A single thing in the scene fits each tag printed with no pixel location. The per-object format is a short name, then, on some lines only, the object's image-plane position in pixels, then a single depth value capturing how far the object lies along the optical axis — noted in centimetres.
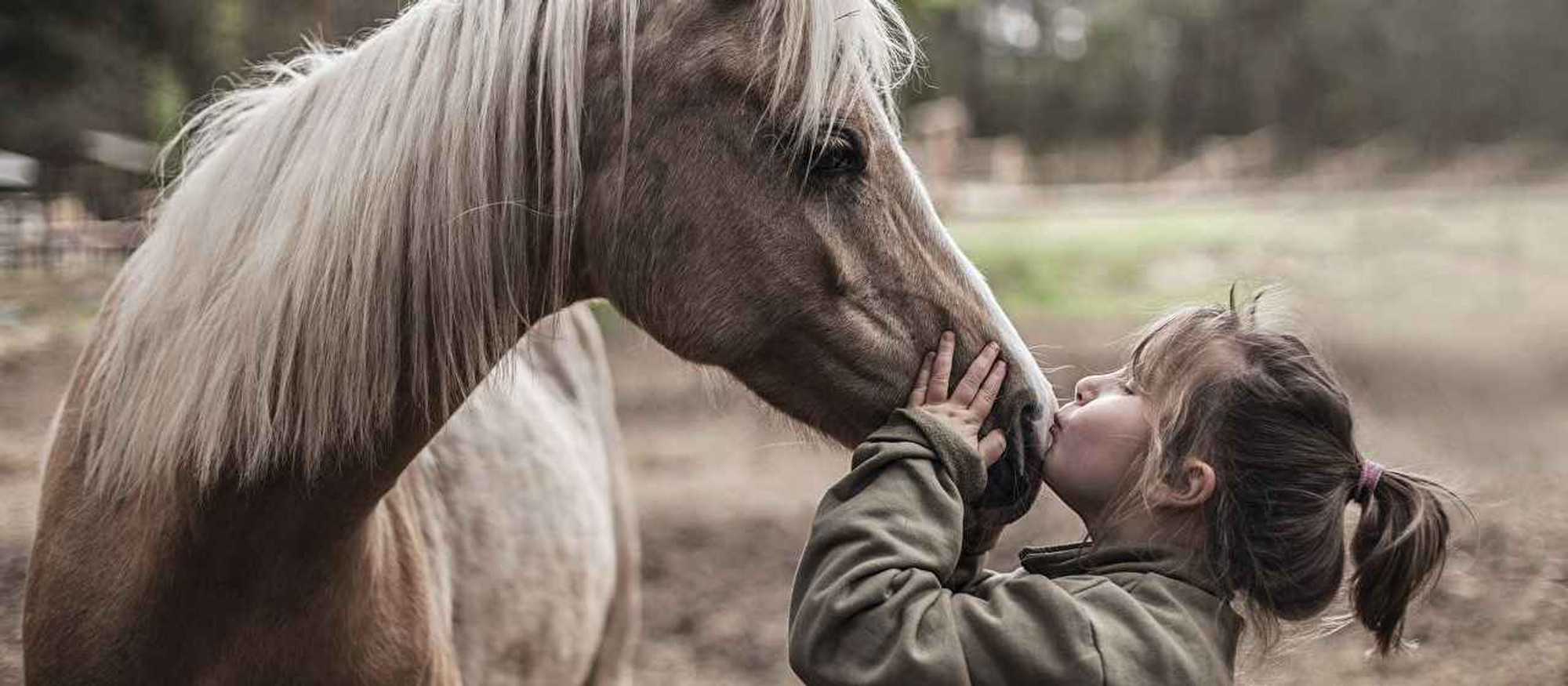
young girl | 156
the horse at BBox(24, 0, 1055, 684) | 181
